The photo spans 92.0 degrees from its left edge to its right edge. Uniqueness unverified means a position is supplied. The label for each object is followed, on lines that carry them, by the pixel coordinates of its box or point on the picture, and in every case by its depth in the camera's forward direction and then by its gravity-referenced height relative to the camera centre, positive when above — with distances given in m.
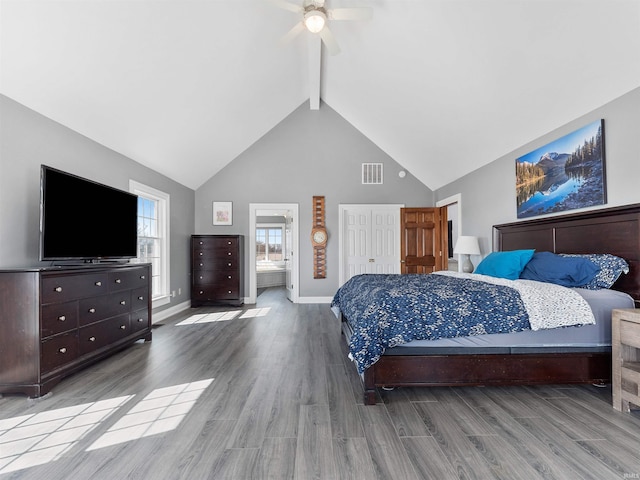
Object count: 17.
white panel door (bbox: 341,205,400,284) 6.15 +0.05
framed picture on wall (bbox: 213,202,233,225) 6.09 +0.60
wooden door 5.81 +0.06
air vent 6.18 +1.37
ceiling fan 2.79 +2.12
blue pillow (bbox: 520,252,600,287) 2.51 -0.24
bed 2.15 -0.82
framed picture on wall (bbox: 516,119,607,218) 2.71 +0.67
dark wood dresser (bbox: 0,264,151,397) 2.17 -0.61
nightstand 1.87 -0.74
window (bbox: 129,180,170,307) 4.52 +0.10
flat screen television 2.45 +0.23
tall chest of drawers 5.59 -0.49
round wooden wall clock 6.04 -0.02
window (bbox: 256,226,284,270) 9.04 +0.00
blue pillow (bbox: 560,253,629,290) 2.41 -0.23
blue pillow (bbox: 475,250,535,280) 3.00 -0.22
